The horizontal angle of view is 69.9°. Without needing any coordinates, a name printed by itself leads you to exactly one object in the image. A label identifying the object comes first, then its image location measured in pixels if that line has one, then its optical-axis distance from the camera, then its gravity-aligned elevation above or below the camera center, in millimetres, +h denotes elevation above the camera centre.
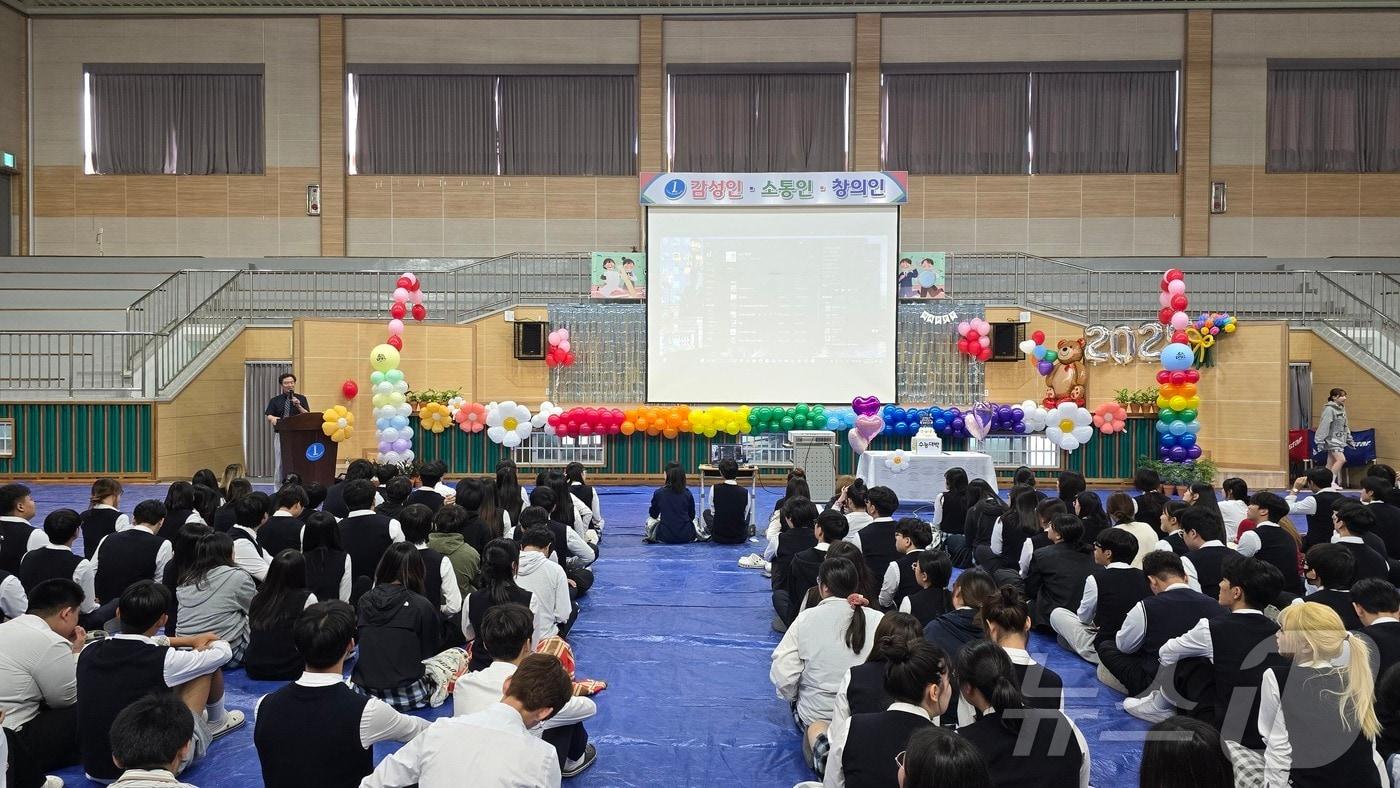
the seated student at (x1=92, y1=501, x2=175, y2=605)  5605 -1037
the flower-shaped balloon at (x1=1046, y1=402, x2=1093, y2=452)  13477 -650
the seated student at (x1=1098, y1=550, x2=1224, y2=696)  4820 -1171
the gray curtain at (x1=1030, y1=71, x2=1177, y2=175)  19406 +5013
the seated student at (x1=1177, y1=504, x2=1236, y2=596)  5668 -972
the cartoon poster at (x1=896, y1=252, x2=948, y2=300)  15445 +1579
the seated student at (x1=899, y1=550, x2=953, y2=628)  5078 -1105
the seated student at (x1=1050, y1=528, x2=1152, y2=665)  5523 -1155
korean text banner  14492 +2757
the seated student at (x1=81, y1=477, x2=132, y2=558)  6305 -938
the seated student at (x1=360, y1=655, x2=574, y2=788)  2891 -1079
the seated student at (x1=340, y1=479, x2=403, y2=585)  6250 -1005
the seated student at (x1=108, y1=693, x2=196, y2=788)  2943 -1085
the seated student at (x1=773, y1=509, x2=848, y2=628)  5828 -1096
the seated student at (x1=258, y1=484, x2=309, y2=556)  6199 -972
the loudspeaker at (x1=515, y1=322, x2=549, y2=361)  15555 +542
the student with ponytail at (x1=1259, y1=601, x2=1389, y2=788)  3205 -1105
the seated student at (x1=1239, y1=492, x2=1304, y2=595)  6332 -1051
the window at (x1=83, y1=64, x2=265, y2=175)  19812 +5115
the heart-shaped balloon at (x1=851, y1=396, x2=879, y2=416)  13945 -388
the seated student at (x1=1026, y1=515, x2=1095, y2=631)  6090 -1154
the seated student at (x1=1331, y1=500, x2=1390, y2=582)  5961 -978
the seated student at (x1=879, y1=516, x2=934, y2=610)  5918 -1070
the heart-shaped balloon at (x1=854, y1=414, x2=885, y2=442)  13719 -657
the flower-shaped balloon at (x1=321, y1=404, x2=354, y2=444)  13078 -617
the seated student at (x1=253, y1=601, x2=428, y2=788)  3352 -1173
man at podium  11445 -321
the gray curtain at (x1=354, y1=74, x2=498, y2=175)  19844 +4984
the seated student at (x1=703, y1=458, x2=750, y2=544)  9844 -1345
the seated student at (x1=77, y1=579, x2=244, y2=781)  3984 -1184
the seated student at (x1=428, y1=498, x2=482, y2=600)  6031 -1041
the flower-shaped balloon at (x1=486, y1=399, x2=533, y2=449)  13893 -658
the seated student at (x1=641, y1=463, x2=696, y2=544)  9859 -1357
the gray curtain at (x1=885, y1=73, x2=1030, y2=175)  19562 +4990
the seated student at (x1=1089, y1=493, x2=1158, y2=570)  6441 -956
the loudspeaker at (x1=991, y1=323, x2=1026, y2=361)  15250 +542
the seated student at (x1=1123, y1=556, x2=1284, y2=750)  4117 -1109
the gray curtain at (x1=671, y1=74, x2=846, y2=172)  19766 +5043
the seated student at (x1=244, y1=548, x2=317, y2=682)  4922 -1249
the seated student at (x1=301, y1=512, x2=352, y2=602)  5668 -1043
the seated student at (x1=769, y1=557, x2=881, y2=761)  4434 -1202
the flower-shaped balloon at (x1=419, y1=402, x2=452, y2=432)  14391 -575
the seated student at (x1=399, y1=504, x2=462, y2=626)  5691 -1185
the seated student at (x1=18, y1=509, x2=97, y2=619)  5250 -984
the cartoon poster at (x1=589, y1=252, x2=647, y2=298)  15727 +1572
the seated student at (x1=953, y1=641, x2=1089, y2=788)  3012 -1083
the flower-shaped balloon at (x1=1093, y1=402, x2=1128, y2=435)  14102 -551
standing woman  13609 -671
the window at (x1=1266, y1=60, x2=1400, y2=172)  19156 +5054
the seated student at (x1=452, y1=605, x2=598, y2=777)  3779 -1101
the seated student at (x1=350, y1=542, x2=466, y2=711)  4891 -1262
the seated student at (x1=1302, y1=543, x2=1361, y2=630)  4719 -931
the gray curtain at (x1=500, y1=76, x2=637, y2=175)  19891 +5014
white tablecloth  12195 -1180
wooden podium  11070 -784
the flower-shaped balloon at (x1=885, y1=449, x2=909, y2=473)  12203 -1025
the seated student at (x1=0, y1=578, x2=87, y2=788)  4023 -1200
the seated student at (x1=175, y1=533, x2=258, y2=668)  5246 -1151
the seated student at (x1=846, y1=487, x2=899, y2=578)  6520 -1085
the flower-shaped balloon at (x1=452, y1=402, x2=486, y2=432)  14312 -578
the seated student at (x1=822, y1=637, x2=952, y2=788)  3195 -1096
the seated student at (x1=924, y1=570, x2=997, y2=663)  4340 -1052
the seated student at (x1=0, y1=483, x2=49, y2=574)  5863 -951
